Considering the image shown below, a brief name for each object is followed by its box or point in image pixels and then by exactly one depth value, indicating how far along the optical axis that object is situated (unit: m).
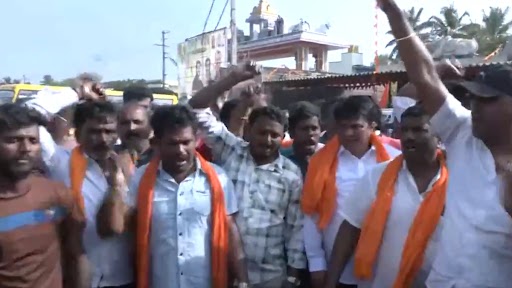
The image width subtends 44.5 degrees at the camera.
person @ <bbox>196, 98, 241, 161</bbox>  4.11
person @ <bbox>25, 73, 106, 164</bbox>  3.59
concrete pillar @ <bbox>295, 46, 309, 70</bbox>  23.70
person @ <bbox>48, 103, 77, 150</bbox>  3.75
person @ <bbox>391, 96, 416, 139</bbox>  3.75
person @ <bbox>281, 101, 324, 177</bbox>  3.91
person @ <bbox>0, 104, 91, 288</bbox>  2.60
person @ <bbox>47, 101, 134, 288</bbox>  3.12
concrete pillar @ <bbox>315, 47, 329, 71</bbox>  24.56
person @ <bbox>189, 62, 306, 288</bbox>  3.34
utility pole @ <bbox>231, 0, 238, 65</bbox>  16.51
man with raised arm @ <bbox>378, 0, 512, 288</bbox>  2.30
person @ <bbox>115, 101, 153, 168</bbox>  3.87
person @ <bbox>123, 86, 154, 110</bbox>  4.24
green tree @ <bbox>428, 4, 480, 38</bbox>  35.81
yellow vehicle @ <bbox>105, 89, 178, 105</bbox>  11.77
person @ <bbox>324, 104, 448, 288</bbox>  2.92
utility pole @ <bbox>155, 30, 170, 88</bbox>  37.76
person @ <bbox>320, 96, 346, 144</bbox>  3.88
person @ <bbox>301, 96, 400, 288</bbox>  3.41
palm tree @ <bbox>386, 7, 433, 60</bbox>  37.45
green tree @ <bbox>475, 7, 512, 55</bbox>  34.50
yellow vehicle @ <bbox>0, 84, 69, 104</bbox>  11.20
